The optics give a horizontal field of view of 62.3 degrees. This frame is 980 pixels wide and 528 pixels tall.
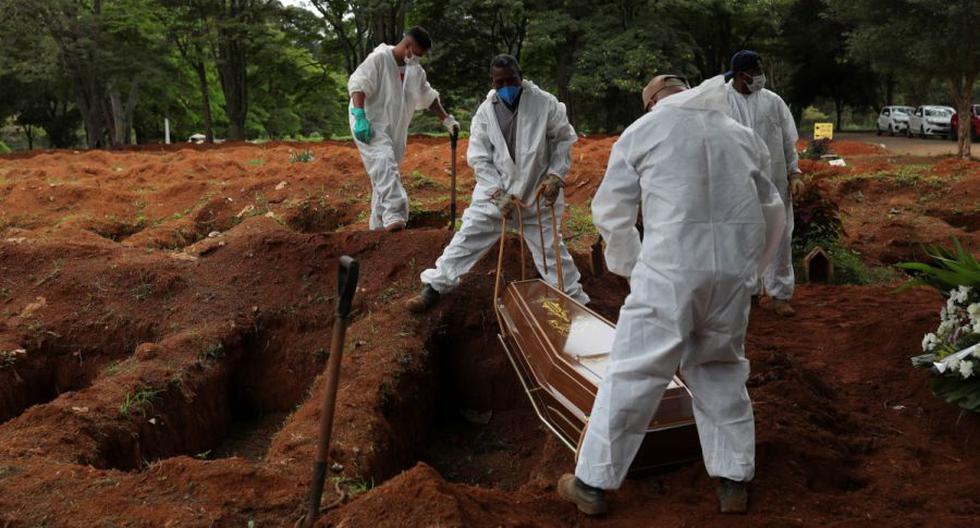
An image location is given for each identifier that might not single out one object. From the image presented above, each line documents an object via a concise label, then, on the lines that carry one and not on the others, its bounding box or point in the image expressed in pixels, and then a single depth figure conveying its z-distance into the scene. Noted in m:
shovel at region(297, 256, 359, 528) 2.73
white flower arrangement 3.81
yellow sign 15.63
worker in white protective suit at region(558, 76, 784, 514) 3.02
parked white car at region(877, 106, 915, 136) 28.56
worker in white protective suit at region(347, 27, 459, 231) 6.86
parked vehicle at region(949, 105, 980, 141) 24.03
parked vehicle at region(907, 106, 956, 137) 25.78
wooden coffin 3.51
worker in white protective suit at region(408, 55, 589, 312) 5.45
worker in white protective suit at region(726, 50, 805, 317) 5.91
